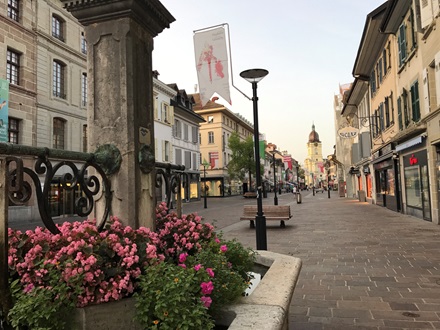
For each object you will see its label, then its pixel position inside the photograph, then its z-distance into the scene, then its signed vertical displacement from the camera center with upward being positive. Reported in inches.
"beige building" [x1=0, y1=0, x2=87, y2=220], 768.9 +277.8
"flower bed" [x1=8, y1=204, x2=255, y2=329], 79.0 -21.5
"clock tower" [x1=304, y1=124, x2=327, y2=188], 6658.5 +566.9
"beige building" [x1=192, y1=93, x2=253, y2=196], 2135.8 +280.5
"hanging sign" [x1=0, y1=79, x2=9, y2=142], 672.4 +167.0
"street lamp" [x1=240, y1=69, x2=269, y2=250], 325.1 +33.8
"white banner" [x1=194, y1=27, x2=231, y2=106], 323.6 +115.4
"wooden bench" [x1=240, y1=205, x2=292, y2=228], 549.3 -41.4
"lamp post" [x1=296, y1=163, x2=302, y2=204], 1247.4 -43.5
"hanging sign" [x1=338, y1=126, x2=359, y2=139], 976.9 +140.8
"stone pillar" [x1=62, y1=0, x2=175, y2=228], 122.3 +32.9
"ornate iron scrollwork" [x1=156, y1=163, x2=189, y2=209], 147.9 +5.0
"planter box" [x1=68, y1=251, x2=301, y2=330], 81.4 -31.8
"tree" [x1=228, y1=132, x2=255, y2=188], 1919.3 +161.9
